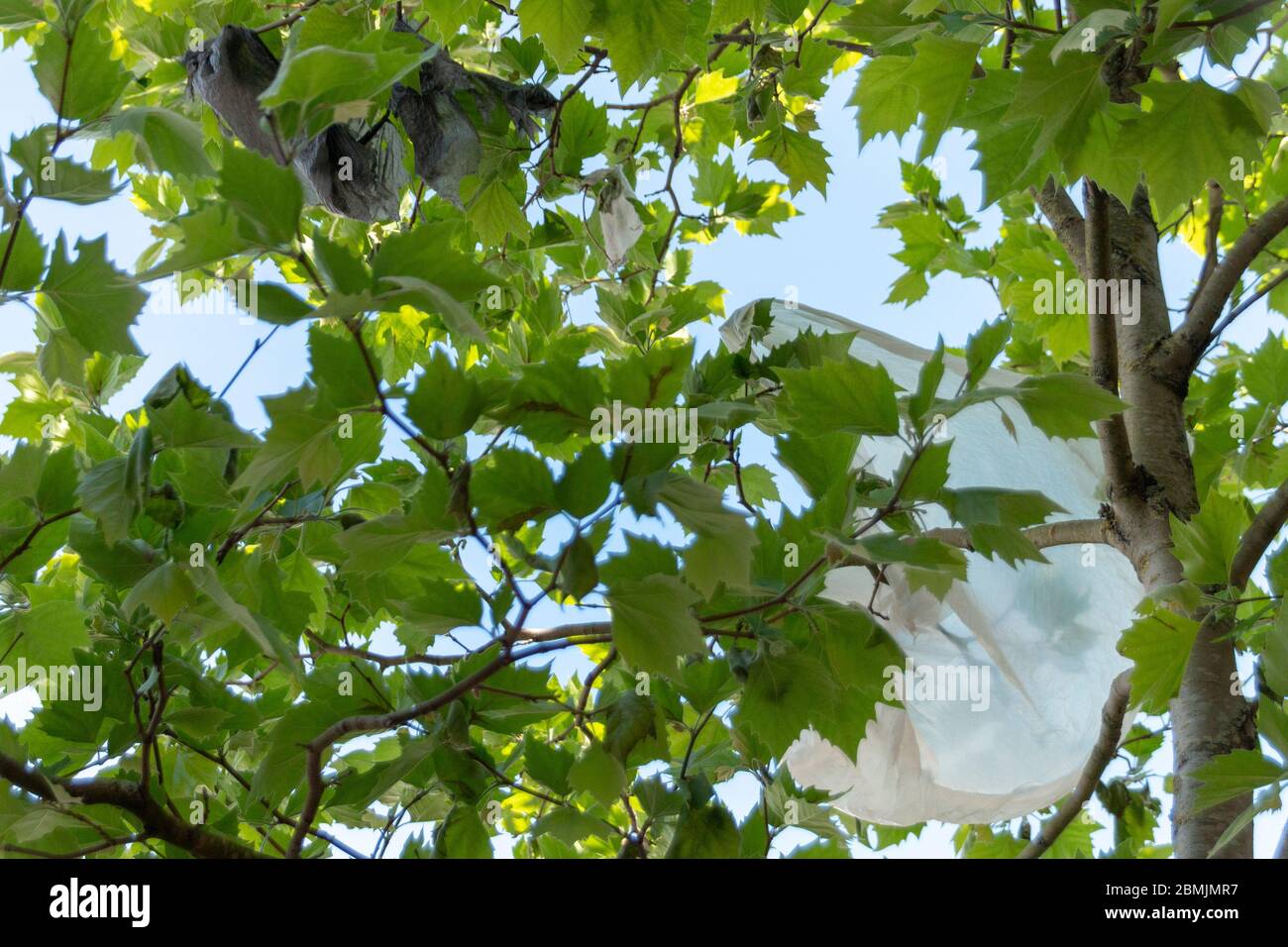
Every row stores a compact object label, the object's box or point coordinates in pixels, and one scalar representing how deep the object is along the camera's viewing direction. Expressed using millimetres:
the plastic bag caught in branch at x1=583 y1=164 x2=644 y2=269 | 2182
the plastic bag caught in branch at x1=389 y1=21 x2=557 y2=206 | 1775
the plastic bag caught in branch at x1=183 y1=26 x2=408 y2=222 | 1580
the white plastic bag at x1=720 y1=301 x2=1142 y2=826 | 2080
